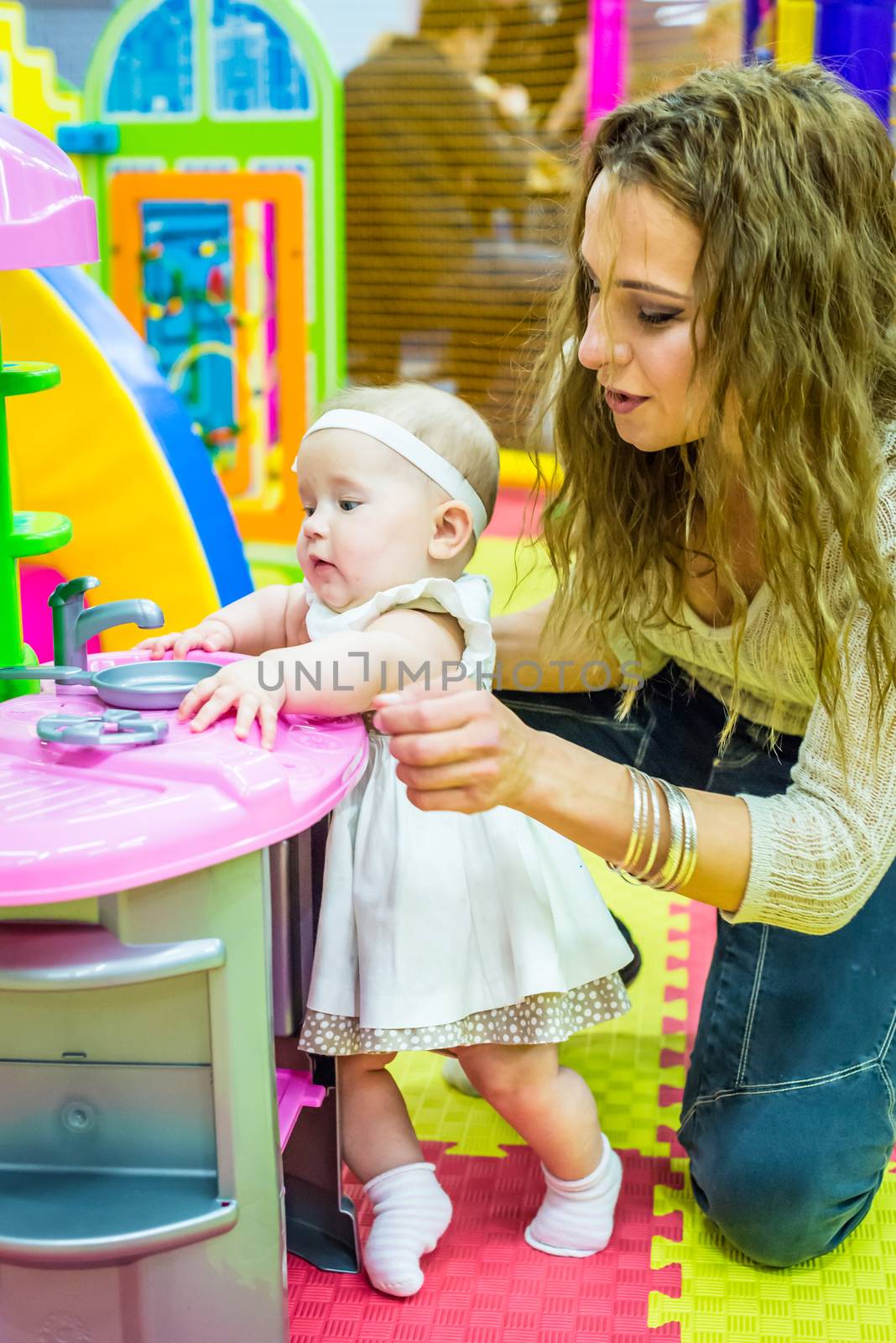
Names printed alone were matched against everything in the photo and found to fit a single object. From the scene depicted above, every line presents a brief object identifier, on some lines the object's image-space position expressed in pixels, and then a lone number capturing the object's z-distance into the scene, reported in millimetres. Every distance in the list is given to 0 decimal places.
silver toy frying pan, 952
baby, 1020
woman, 947
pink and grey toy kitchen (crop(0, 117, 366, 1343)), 786
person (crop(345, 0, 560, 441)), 4246
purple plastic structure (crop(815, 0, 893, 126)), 1944
